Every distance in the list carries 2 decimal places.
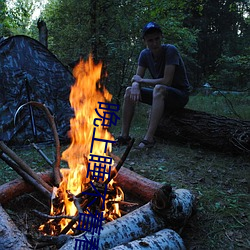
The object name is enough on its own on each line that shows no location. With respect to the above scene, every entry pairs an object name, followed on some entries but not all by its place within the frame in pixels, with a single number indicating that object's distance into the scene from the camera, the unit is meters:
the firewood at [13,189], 2.38
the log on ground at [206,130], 3.82
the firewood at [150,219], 1.73
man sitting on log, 3.93
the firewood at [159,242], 1.60
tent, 4.71
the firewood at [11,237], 1.61
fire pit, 1.65
